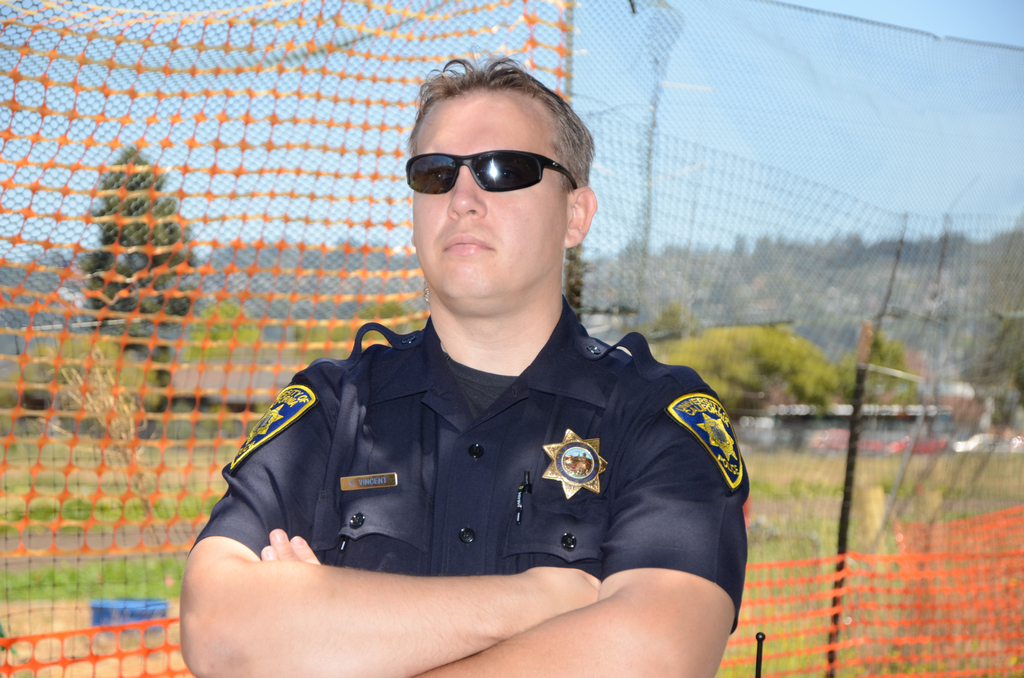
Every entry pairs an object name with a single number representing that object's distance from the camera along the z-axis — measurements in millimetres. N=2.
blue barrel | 7535
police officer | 1146
